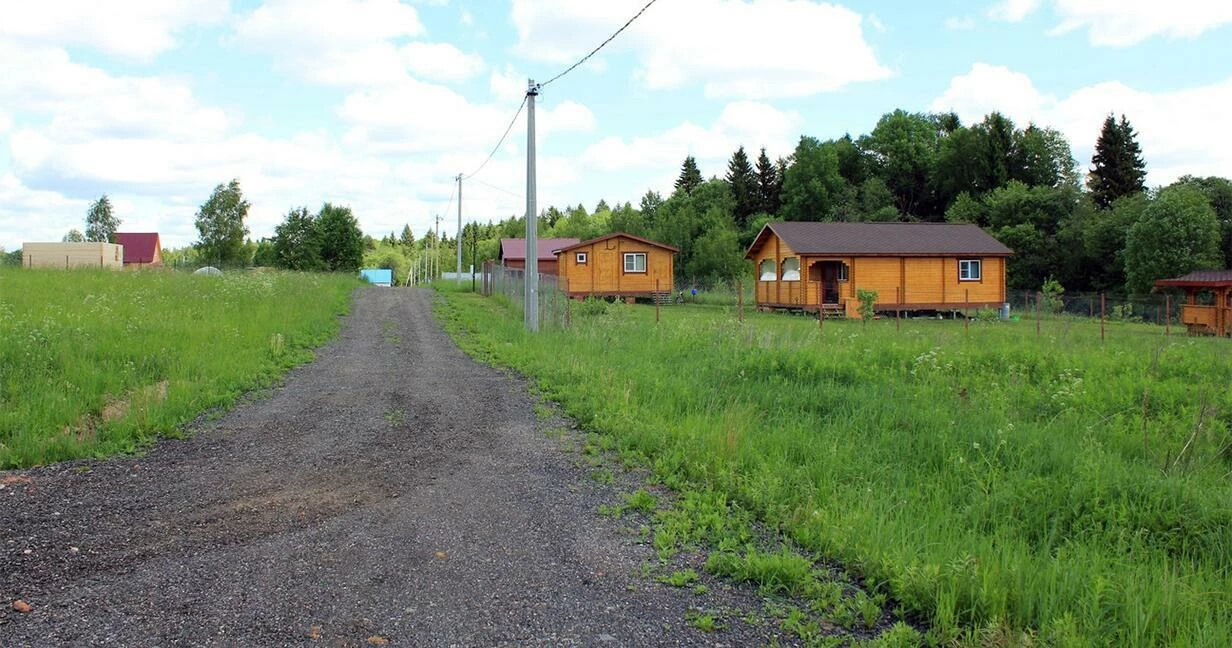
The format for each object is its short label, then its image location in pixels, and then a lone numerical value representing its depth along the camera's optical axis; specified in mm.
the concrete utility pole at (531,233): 17031
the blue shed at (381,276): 71938
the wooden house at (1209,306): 24891
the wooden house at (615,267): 39438
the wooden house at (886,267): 32375
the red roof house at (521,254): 50562
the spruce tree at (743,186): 75375
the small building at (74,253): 41759
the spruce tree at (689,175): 91875
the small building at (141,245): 68375
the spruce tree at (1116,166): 56031
